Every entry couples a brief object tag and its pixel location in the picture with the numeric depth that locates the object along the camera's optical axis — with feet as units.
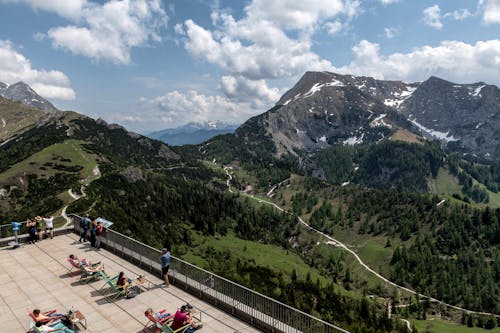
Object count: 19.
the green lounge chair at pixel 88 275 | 98.43
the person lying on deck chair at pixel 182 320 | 71.31
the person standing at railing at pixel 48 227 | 136.56
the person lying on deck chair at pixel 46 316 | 72.33
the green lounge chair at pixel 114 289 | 89.51
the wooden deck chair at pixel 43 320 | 72.94
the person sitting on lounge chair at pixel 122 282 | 89.36
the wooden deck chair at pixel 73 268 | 102.12
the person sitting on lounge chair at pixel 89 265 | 99.76
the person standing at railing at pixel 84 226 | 130.41
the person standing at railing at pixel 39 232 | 137.49
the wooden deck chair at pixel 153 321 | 73.10
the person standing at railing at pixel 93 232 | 127.72
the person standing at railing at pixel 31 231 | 133.69
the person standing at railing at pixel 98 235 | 124.88
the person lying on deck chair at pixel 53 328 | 69.25
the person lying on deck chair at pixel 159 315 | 73.61
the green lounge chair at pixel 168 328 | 70.44
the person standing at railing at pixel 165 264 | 96.22
